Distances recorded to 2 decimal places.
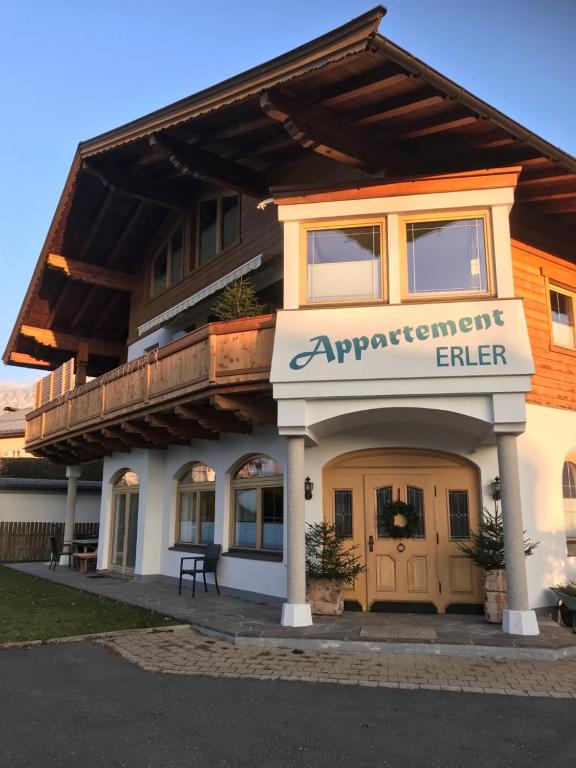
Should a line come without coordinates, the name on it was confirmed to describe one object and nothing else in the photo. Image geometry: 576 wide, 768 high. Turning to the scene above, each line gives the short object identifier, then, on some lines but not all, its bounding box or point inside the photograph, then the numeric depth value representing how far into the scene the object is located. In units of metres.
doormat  7.88
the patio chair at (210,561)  12.15
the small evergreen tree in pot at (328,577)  9.35
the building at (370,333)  8.56
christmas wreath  10.15
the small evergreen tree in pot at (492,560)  8.84
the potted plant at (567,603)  8.71
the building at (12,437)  41.51
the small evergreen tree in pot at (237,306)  10.40
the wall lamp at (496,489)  9.85
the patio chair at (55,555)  18.27
